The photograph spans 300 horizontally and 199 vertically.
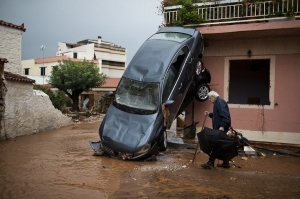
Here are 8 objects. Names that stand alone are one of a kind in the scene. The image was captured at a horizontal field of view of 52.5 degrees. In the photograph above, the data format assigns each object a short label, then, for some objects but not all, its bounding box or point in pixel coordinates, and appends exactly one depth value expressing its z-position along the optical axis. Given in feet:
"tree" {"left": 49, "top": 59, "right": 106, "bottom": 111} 91.81
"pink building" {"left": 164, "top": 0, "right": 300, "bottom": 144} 33.83
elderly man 22.65
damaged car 25.40
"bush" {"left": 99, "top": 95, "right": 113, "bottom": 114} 96.37
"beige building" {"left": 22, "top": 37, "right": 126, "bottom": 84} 136.77
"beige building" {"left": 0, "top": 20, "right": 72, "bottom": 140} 38.52
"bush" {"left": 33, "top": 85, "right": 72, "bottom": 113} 79.30
